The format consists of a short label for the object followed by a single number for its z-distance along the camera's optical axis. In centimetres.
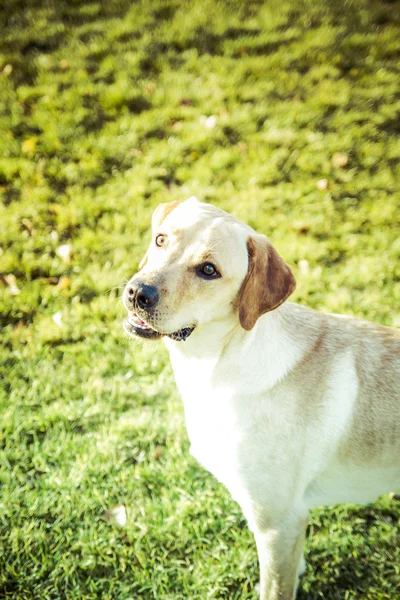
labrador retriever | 224
